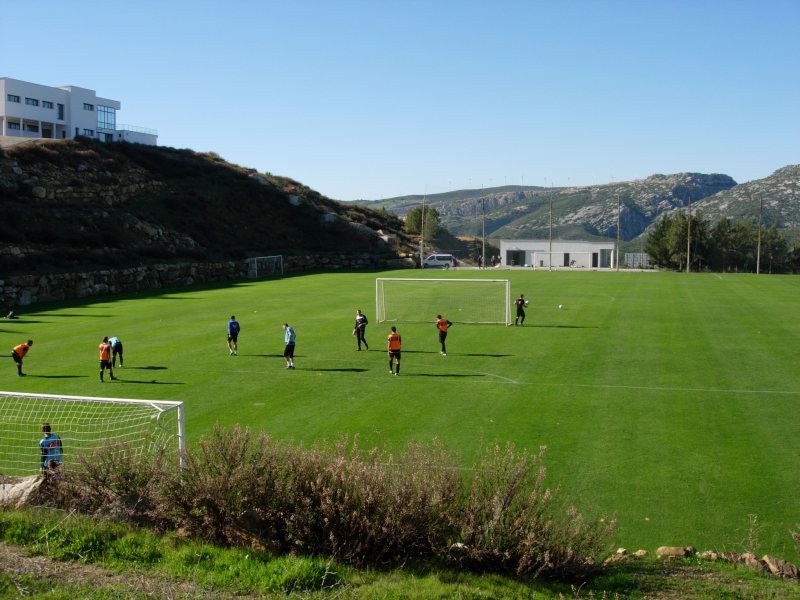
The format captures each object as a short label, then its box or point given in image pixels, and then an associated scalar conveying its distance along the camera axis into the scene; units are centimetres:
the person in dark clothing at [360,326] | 2820
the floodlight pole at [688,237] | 8128
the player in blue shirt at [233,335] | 2662
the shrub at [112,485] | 956
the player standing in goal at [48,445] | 1198
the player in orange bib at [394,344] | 2341
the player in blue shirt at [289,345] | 2434
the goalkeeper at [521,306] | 3504
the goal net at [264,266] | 6412
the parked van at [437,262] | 8381
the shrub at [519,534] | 829
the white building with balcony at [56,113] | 9025
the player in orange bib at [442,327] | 2667
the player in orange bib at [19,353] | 2281
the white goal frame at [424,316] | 3619
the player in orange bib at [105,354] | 2219
